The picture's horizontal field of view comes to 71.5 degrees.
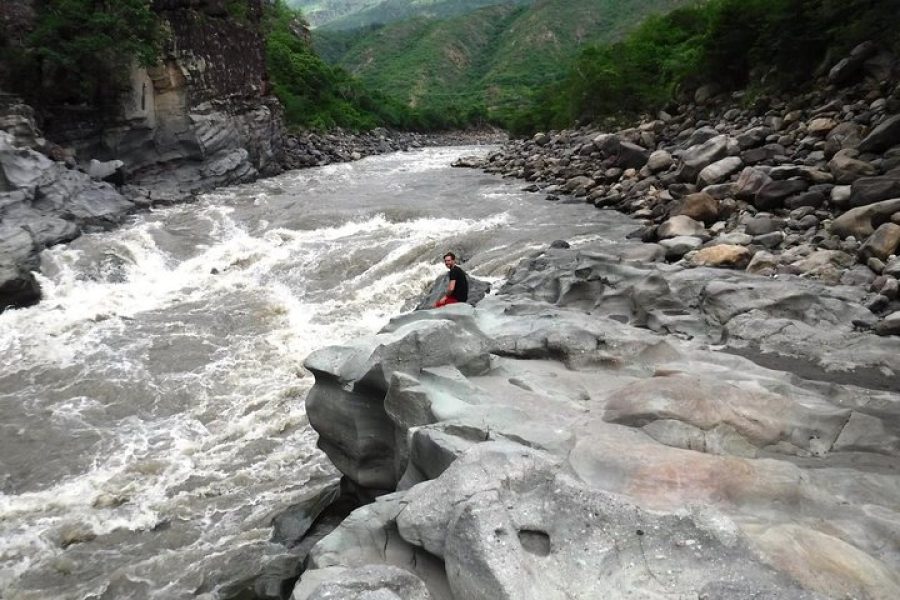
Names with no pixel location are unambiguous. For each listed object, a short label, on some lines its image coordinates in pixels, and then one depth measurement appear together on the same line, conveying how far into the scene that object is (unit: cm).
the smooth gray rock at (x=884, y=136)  1199
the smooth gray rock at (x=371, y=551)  375
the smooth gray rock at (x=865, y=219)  1032
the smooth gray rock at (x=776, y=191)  1277
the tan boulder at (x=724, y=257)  1081
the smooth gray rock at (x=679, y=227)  1298
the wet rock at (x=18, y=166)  1695
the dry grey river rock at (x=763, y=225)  1203
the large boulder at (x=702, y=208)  1361
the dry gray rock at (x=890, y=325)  749
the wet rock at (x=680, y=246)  1185
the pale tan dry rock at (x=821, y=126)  1429
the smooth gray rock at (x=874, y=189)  1084
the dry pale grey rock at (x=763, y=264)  1024
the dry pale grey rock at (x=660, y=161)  1788
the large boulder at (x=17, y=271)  1249
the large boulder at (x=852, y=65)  1463
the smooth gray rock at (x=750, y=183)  1337
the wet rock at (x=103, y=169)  2213
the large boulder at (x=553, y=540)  329
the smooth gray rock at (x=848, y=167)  1214
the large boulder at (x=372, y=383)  604
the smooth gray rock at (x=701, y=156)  1588
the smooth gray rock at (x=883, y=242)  946
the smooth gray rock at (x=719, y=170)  1496
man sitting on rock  944
